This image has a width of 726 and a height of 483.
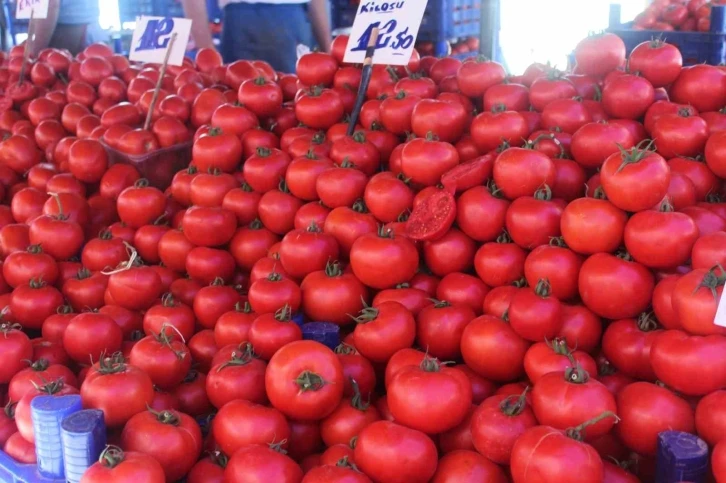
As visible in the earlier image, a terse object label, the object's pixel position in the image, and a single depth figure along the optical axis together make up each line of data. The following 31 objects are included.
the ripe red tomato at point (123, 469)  1.29
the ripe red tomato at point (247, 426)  1.45
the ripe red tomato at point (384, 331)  1.65
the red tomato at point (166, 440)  1.41
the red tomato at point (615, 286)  1.52
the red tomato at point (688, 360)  1.30
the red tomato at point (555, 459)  1.18
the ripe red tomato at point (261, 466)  1.34
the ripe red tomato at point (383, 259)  1.79
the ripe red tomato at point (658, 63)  2.06
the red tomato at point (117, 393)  1.51
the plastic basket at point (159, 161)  2.70
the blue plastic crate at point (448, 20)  4.92
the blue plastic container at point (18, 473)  1.49
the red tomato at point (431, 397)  1.38
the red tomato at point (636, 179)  1.50
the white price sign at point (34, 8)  3.75
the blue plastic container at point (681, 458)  1.19
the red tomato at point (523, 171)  1.75
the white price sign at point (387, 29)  2.38
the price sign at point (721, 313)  1.26
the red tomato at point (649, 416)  1.33
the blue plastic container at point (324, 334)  1.70
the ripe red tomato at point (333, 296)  1.83
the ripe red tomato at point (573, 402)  1.29
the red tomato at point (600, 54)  2.19
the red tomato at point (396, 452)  1.32
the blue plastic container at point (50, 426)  1.44
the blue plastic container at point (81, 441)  1.36
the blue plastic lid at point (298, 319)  1.77
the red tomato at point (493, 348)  1.56
